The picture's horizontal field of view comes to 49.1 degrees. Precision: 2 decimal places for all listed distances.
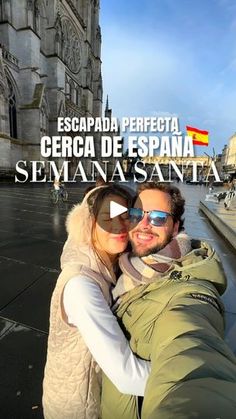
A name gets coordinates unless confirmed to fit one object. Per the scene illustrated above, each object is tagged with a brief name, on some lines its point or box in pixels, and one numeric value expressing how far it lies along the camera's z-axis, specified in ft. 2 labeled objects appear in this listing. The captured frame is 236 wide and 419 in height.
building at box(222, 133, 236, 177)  205.05
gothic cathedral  74.59
